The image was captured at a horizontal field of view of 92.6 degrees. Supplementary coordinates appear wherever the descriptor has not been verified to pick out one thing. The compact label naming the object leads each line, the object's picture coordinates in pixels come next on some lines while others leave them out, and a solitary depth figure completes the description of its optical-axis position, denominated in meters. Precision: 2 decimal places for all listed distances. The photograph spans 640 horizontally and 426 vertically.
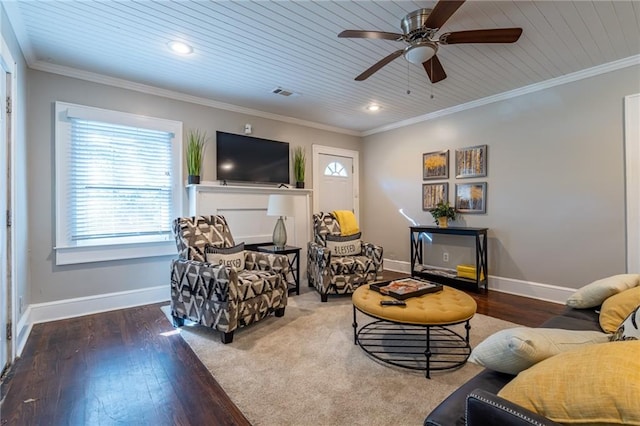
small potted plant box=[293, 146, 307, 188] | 4.73
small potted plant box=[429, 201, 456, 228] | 4.31
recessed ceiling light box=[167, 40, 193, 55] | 2.60
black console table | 3.86
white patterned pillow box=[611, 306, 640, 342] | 0.98
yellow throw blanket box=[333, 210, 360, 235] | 4.38
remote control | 2.10
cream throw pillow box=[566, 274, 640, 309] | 1.83
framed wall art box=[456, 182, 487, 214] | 4.09
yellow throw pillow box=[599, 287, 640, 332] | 1.56
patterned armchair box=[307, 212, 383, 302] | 3.52
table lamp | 3.71
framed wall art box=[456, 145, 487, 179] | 4.08
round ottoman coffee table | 1.95
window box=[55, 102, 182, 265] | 3.06
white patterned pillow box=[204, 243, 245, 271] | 2.96
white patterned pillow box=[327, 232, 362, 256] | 3.96
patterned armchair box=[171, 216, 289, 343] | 2.47
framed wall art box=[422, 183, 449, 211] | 4.49
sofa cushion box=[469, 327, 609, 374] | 1.00
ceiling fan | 2.01
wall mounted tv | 4.06
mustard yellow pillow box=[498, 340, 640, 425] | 0.67
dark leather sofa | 0.75
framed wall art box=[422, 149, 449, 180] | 4.48
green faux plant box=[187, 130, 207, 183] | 3.70
